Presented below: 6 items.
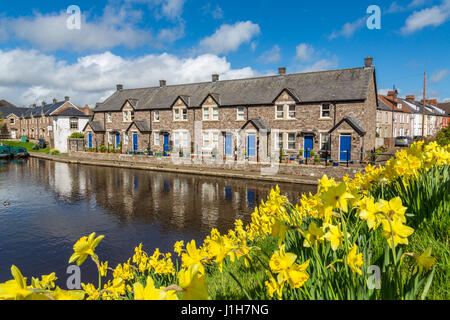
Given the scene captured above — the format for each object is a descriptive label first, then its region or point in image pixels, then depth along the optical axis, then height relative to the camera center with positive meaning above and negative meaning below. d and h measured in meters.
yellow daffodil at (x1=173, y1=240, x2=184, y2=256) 5.23 -1.80
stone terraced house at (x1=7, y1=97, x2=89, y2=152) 53.78 +3.88
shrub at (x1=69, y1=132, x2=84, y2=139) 49.07 +0.82
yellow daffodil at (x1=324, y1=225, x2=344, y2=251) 2.28 -0.70
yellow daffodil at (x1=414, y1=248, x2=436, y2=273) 1.93 -0.75
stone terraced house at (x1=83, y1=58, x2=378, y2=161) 26.36 +2.54
